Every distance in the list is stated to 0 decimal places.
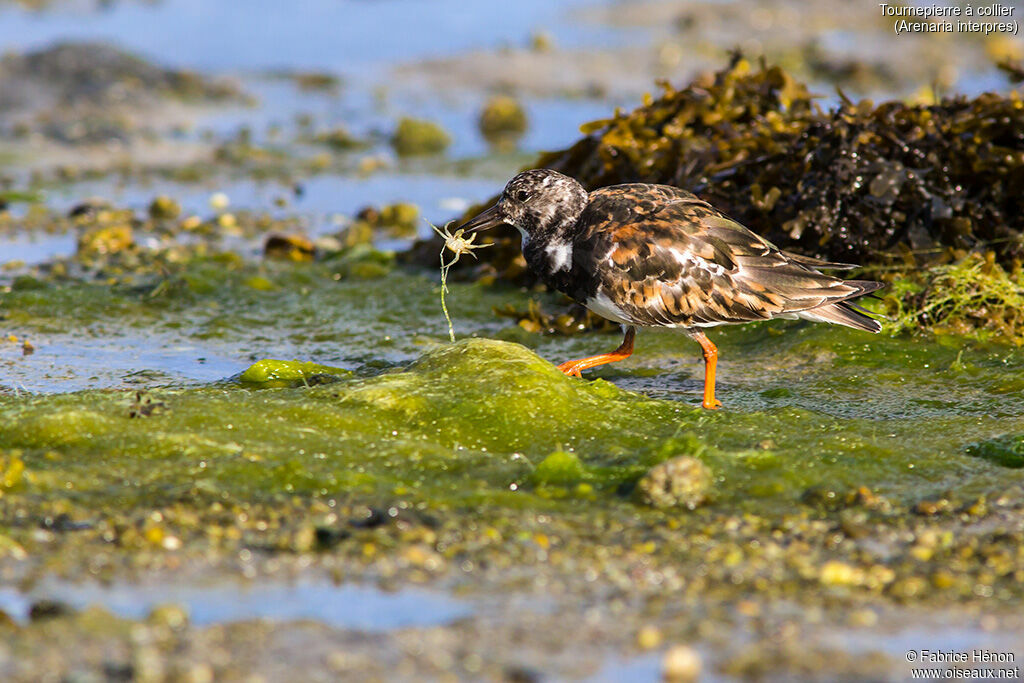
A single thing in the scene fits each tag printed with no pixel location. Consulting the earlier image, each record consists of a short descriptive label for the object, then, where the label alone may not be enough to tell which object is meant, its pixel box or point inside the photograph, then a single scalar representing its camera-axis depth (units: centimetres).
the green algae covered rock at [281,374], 1059
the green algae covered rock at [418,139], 2297
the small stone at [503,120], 2409
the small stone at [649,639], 616
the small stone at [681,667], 585
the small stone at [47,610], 624
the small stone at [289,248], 1598
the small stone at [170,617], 618
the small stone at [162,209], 1789
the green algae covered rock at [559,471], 830
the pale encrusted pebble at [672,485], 791
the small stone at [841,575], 691
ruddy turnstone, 1034
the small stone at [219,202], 1875
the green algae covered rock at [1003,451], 887
